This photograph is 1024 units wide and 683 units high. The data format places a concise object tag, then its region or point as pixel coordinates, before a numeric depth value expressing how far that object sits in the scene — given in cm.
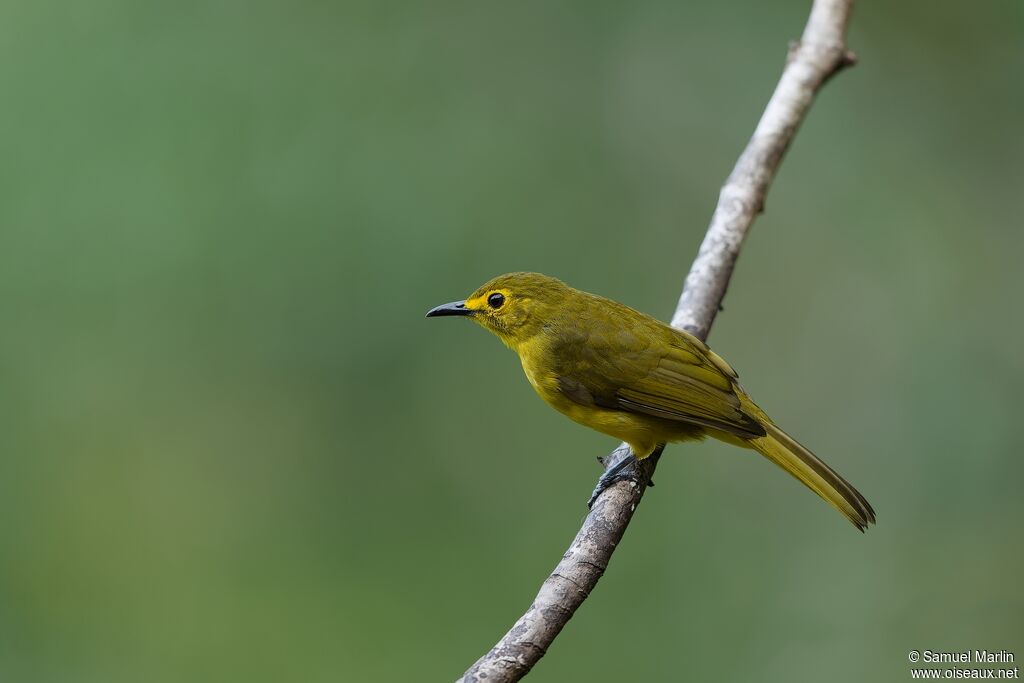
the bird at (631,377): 712
